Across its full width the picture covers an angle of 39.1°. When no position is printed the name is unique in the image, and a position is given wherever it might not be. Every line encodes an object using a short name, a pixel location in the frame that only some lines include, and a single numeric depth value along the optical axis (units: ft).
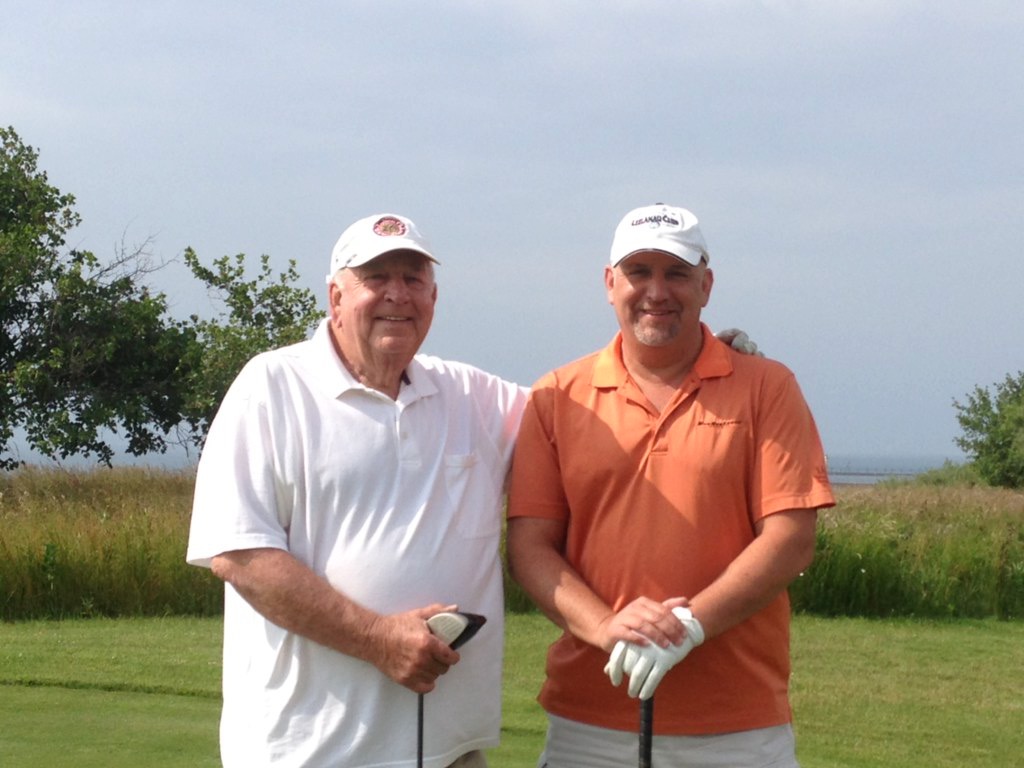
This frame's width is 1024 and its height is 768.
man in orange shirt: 10.86
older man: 10.28
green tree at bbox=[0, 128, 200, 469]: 68.80
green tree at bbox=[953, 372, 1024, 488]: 122.42
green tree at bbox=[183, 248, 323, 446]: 67.56
